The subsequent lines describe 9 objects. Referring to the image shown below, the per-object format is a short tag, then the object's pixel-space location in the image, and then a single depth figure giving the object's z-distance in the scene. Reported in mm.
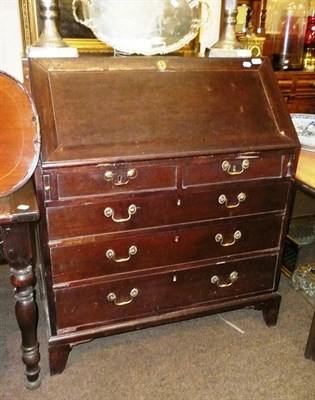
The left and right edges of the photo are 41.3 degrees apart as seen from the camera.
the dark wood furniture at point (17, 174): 1283
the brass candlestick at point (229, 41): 1729
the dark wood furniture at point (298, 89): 3406
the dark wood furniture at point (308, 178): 1511
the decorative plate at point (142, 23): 1614
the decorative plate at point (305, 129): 1857
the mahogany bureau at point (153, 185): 1404
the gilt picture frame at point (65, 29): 2012
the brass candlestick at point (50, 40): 1469
